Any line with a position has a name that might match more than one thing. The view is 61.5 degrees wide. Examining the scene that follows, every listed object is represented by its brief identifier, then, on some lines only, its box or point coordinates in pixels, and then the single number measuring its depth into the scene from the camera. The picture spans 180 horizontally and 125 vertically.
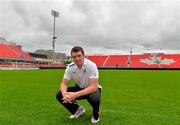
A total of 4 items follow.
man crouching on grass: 2.51
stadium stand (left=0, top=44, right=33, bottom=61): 34.09
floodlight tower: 32.15
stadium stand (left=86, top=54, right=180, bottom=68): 36.14
